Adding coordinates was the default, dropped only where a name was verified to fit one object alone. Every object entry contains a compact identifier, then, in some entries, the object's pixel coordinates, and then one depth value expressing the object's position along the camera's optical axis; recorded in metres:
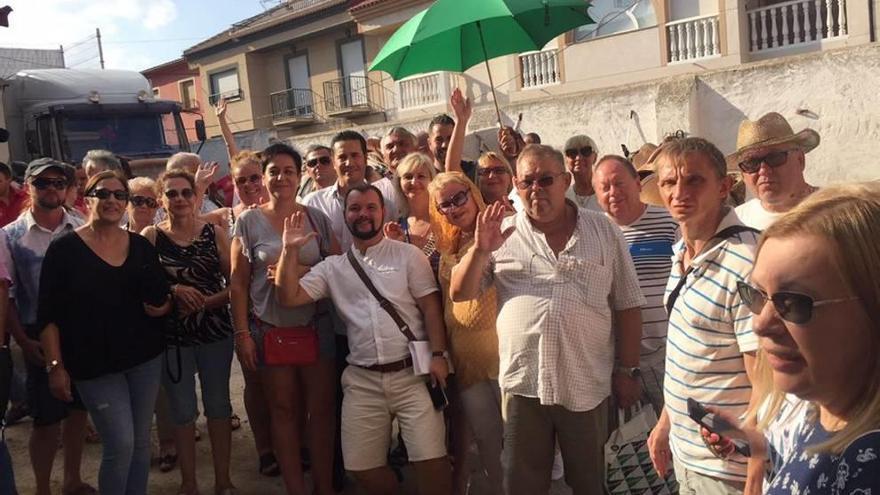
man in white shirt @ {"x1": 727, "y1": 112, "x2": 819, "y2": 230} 3.36
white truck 10.10
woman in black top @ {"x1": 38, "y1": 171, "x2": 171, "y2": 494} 3.38
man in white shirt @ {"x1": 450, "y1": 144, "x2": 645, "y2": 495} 3.06
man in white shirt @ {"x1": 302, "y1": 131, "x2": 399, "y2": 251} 4.40
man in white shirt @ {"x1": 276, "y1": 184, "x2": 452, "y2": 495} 3.58
